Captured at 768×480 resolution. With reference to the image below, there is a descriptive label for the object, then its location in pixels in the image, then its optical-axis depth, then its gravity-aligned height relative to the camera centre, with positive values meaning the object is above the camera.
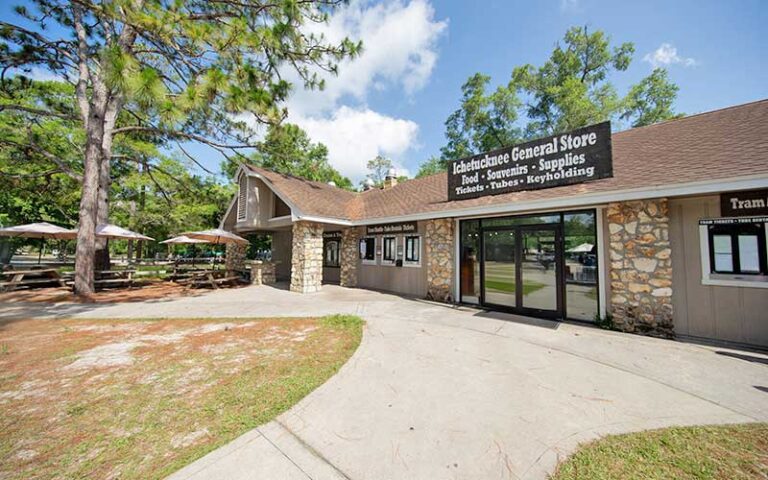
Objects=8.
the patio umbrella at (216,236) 11.94 +0.66
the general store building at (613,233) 5.05 +0.44
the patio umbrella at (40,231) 11.01 +0.83
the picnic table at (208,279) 12.27 -1.33
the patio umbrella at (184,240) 12.77 +0.53
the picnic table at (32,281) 10.18 -1.18
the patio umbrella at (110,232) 10.69 +0.77
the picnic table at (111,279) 11.01 -1.19
